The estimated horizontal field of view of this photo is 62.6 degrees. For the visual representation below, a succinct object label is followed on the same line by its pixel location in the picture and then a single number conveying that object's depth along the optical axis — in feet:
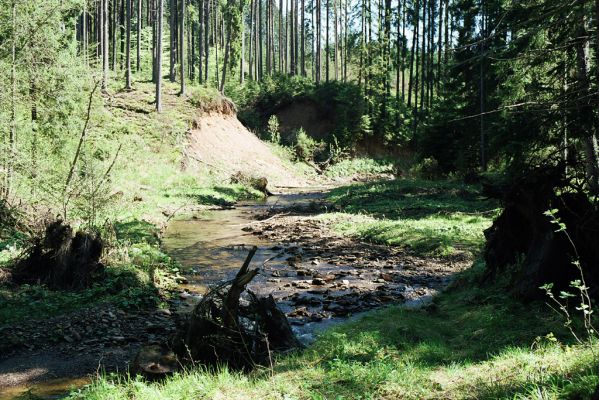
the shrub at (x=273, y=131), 141.69
